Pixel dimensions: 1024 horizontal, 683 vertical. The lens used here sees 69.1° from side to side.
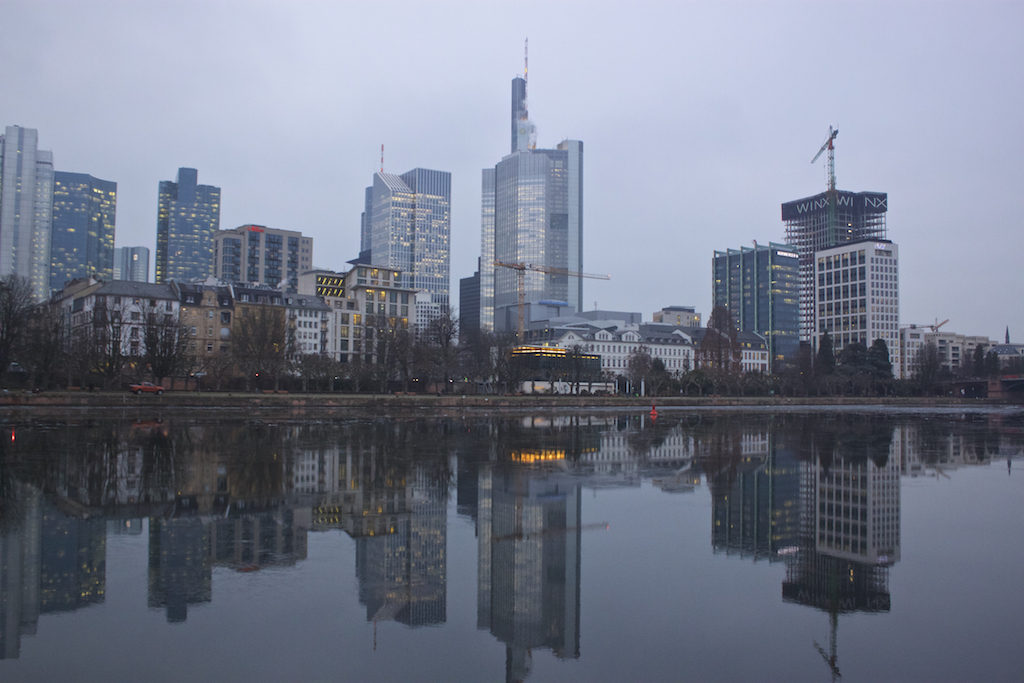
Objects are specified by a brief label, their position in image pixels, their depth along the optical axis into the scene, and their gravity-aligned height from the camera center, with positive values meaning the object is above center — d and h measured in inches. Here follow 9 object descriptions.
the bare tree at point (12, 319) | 2476.6 +160.9
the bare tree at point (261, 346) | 3351.4 +110.6
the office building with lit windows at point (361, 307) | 5492.1 +480.8
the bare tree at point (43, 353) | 2674.7 +44.7
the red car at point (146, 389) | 2646.4 -78.2
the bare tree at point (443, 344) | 3759.8 +158.6
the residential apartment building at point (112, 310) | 3048.7 +343.7
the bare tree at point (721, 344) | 5383.9 +235.4
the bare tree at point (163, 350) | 2881.4 +70.8
